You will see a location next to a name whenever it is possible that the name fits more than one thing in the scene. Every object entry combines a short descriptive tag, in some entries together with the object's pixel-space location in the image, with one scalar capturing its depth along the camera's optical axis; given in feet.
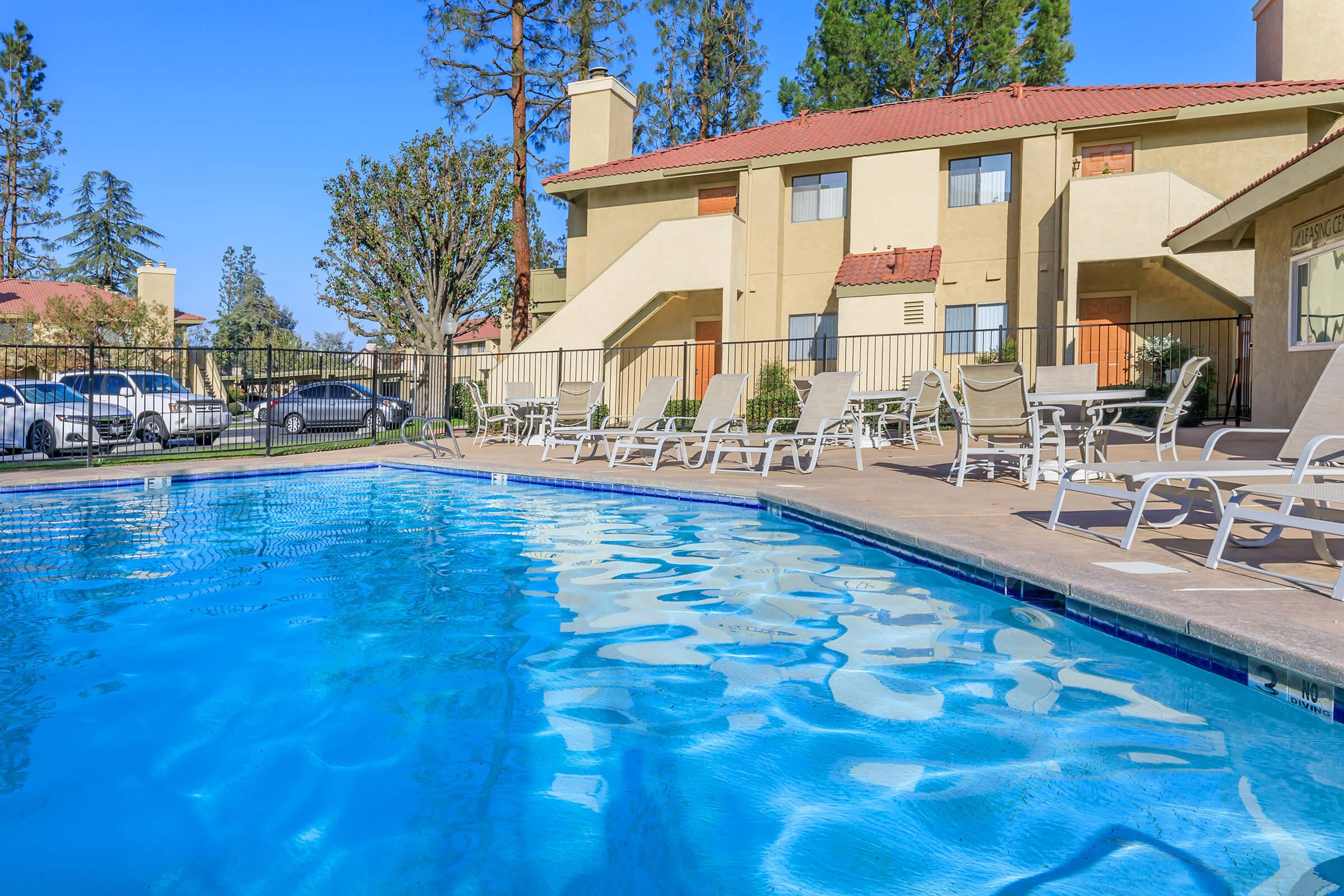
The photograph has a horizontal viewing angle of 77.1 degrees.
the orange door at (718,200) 65.31
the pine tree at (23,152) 129.08
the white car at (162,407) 46.73
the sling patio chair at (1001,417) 23.86
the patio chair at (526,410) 48.19
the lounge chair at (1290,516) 10.90
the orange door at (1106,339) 53.98
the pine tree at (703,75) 97.96
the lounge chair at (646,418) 34.04
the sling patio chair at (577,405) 40.65
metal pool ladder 39.09
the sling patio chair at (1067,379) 30.32
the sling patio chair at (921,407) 39.83
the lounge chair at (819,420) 30.14
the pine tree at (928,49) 79.00
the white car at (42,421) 40.91
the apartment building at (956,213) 50.60
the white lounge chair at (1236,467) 13.89
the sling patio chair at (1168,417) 23.20
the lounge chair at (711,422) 32.14
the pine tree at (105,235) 153.79
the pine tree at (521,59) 75.51
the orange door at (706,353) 66.28
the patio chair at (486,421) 48.49
